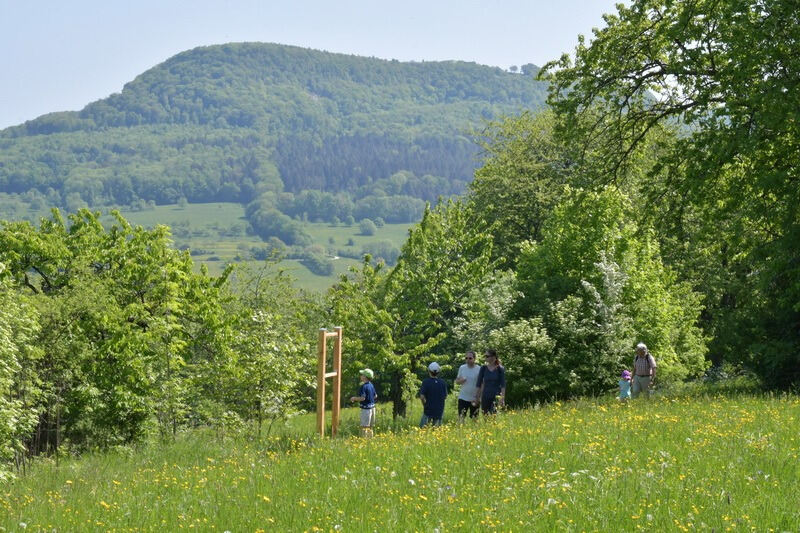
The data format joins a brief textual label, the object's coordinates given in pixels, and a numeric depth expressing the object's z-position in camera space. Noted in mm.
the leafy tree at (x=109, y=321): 24062
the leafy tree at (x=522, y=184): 45969
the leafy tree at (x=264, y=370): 24156
